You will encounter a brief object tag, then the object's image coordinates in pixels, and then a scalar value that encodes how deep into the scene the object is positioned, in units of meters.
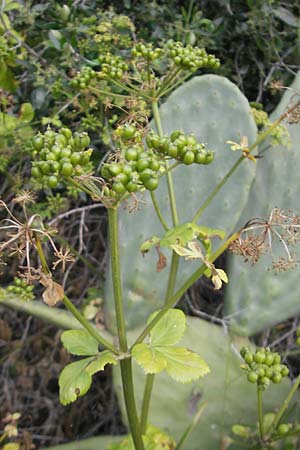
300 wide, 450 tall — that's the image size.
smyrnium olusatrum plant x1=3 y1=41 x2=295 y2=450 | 0.60
